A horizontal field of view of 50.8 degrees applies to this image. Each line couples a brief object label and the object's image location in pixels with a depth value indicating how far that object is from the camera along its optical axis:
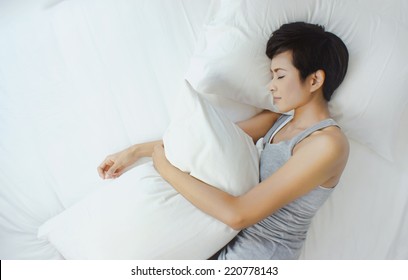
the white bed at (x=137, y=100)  0.98
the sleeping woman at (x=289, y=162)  0.83
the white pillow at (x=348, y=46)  0.97
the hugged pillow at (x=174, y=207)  0.84
